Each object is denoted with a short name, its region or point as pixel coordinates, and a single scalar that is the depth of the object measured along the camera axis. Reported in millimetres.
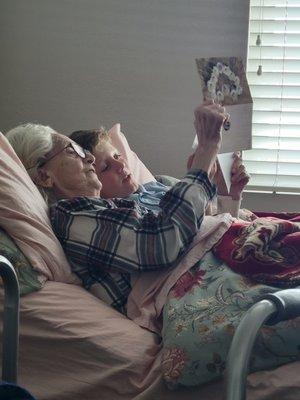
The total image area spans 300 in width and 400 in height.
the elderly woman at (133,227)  1483
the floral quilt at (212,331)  1225
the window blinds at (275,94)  2459
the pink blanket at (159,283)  1465
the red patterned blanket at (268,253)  1337
